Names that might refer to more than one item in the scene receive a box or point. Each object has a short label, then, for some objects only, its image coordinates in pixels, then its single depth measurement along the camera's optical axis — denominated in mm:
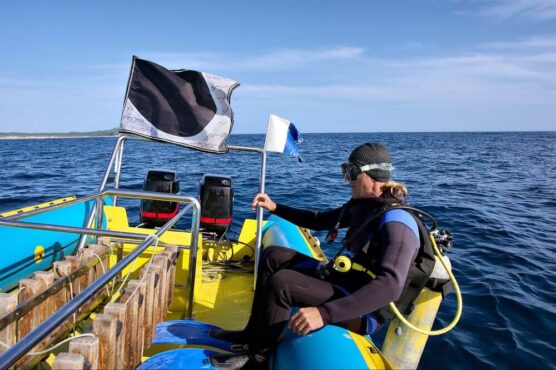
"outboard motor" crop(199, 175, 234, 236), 5230
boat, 2002
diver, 2172
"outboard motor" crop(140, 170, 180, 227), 5273
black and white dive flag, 4117
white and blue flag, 4211
